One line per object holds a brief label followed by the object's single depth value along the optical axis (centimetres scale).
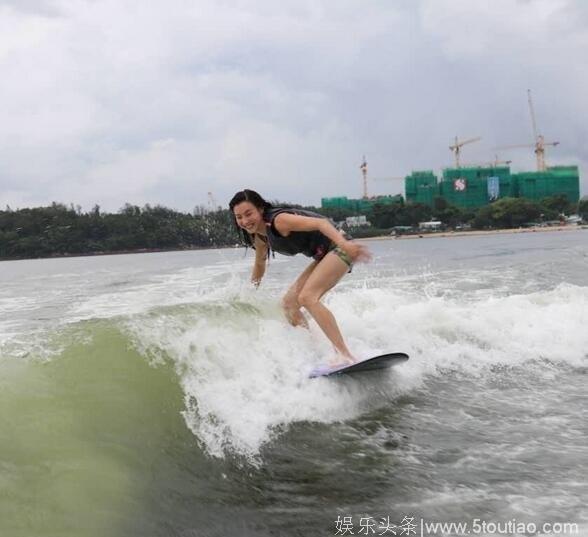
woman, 534
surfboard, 545
